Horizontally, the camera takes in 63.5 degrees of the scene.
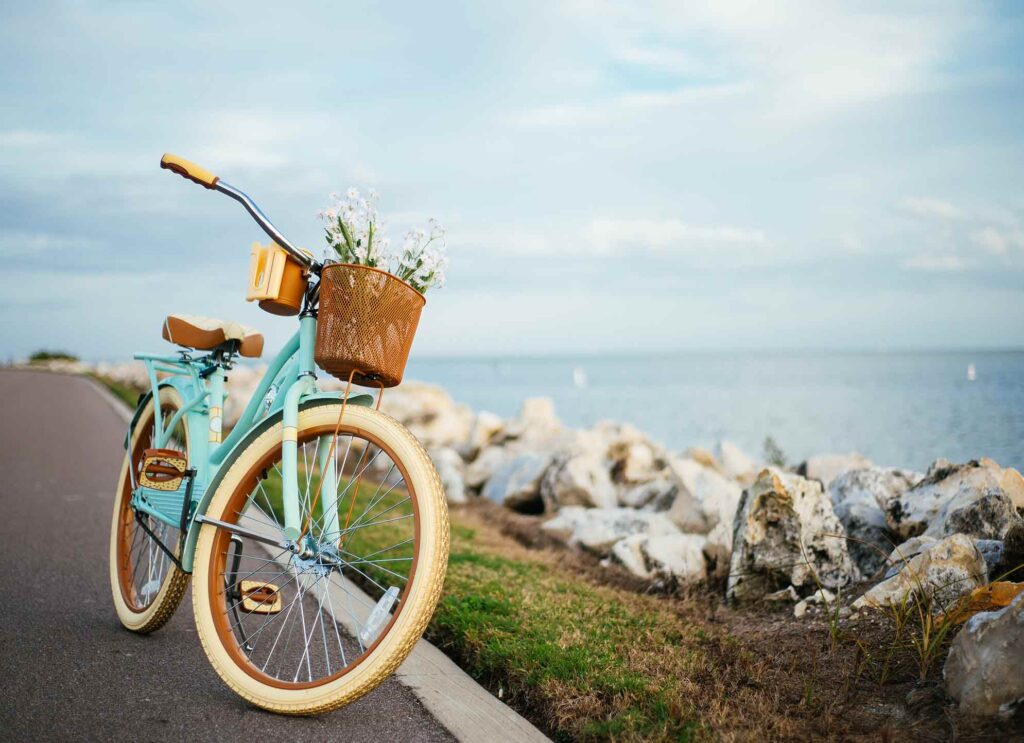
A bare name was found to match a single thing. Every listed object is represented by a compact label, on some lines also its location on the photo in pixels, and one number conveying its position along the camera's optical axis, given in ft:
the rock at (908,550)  13.43
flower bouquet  9.82
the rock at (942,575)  11.87
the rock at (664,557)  17.47
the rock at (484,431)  48.37
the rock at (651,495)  28.48
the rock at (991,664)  8.68
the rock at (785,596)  14.88
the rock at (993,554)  12.71
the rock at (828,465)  30.09
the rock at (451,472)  33.76
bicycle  9.57
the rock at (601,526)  22.17
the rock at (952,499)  14.01
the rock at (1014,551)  12.55
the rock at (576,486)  30.81
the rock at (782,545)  15.17
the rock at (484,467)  39.50
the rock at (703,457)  39.45
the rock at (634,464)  35.42
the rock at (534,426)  44.11
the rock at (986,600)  10.63
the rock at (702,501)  23.52
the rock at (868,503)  16.34
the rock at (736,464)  38.19
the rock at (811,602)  14.06
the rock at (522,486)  32.81
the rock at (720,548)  17.42
